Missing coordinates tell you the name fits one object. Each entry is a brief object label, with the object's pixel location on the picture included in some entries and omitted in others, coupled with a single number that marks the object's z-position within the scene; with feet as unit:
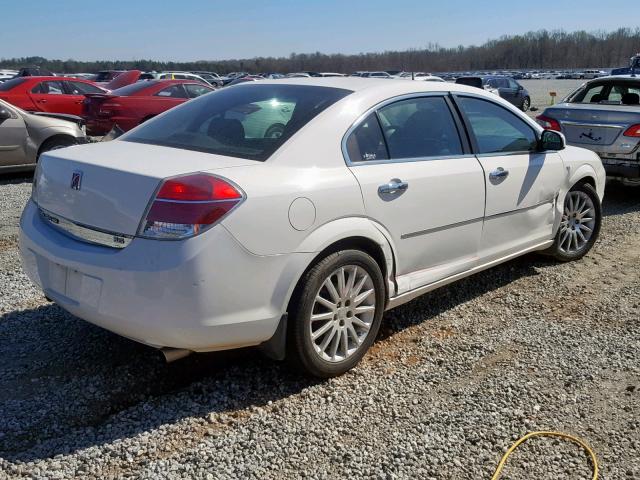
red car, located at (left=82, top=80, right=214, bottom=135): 43.83
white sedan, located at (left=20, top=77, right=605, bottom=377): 9.68
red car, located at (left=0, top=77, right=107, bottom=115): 46.37
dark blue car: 90.89
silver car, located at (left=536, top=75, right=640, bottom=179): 25.73
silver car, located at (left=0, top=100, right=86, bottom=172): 32.50
